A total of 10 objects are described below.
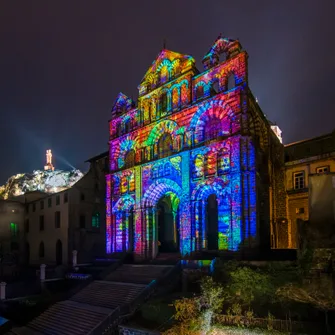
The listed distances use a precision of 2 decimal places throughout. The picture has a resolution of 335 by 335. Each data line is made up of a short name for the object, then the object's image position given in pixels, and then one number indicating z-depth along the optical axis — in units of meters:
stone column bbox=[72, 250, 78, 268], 32.98
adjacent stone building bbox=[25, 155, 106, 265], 37.03
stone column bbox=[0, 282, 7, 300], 26.86
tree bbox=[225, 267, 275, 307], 17.28
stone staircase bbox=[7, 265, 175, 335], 20.35
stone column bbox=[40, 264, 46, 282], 29.88
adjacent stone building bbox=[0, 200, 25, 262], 42.62
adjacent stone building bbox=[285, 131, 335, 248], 31.22
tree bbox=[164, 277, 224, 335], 15.85
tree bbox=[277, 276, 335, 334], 13.72
